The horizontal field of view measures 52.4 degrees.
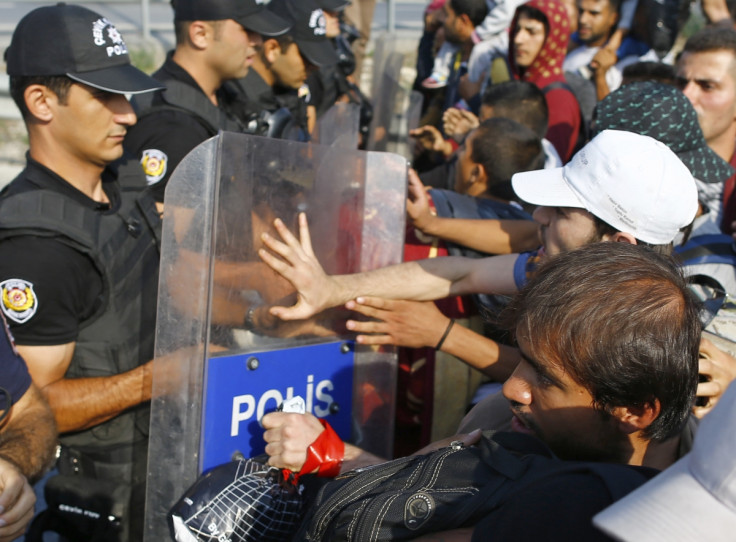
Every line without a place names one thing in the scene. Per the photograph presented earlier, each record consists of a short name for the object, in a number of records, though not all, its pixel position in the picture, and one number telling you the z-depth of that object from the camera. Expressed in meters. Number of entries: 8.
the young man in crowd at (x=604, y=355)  1.34
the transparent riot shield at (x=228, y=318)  1.87
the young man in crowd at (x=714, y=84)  3.32
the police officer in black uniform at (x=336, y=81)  5.71
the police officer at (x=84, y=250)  2.12
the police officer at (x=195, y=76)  2.90
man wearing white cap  1.96
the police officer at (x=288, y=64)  4.18
